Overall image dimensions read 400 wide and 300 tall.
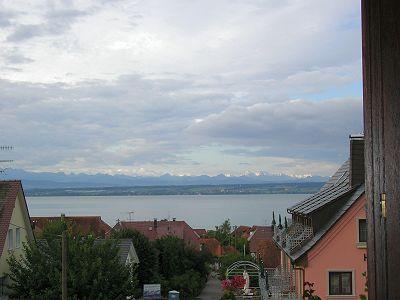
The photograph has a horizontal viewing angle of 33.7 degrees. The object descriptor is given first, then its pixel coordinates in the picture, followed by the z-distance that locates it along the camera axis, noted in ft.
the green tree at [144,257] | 98.58
